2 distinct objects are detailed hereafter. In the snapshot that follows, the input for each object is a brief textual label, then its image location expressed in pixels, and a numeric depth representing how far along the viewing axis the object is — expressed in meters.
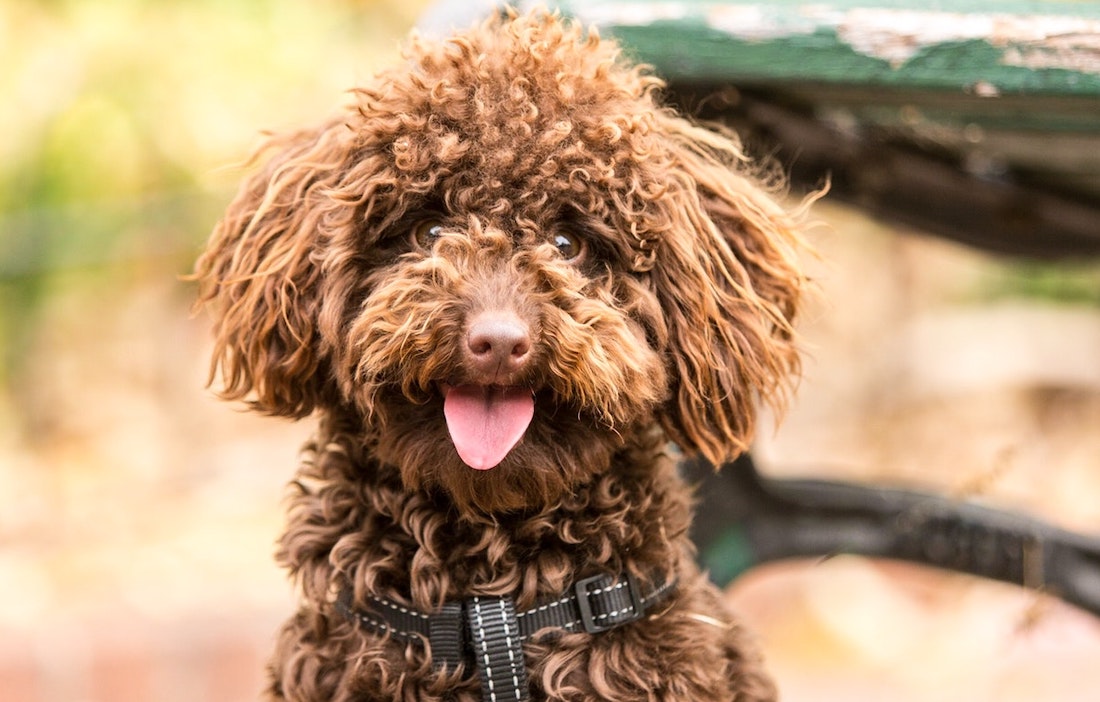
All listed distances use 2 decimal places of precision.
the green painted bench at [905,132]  2.46
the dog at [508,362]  2.26
